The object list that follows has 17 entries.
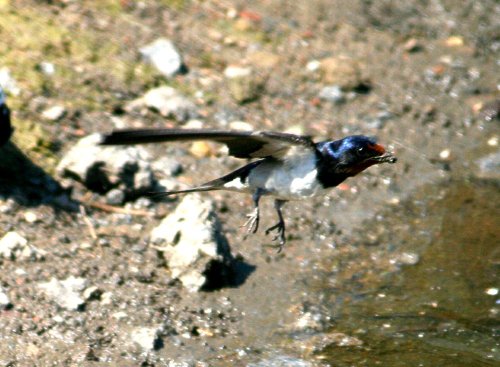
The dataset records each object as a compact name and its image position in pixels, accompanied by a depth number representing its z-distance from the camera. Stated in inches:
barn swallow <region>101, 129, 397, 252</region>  393.4
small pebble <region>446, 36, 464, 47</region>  665.6
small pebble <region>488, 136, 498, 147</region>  578.2
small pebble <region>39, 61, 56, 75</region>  553.9
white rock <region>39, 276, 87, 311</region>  402.6
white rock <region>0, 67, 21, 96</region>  528.7
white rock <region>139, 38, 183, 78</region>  589.9
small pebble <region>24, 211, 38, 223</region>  451.1
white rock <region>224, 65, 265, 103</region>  584.7
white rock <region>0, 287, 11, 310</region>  393.1
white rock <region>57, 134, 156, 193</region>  479.8
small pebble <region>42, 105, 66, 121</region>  521.0
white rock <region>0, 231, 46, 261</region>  420.5
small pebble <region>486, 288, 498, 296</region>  448.3
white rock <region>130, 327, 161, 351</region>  388.2
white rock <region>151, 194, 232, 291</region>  429.1
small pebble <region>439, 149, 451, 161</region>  567.8
